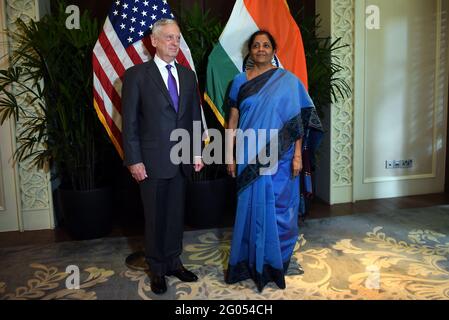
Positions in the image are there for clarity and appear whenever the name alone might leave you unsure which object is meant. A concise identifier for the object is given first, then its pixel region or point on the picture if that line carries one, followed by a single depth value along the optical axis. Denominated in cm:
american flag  287
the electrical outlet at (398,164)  432
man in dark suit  228
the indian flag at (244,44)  302
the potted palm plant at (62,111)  308
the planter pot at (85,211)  326
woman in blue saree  234
